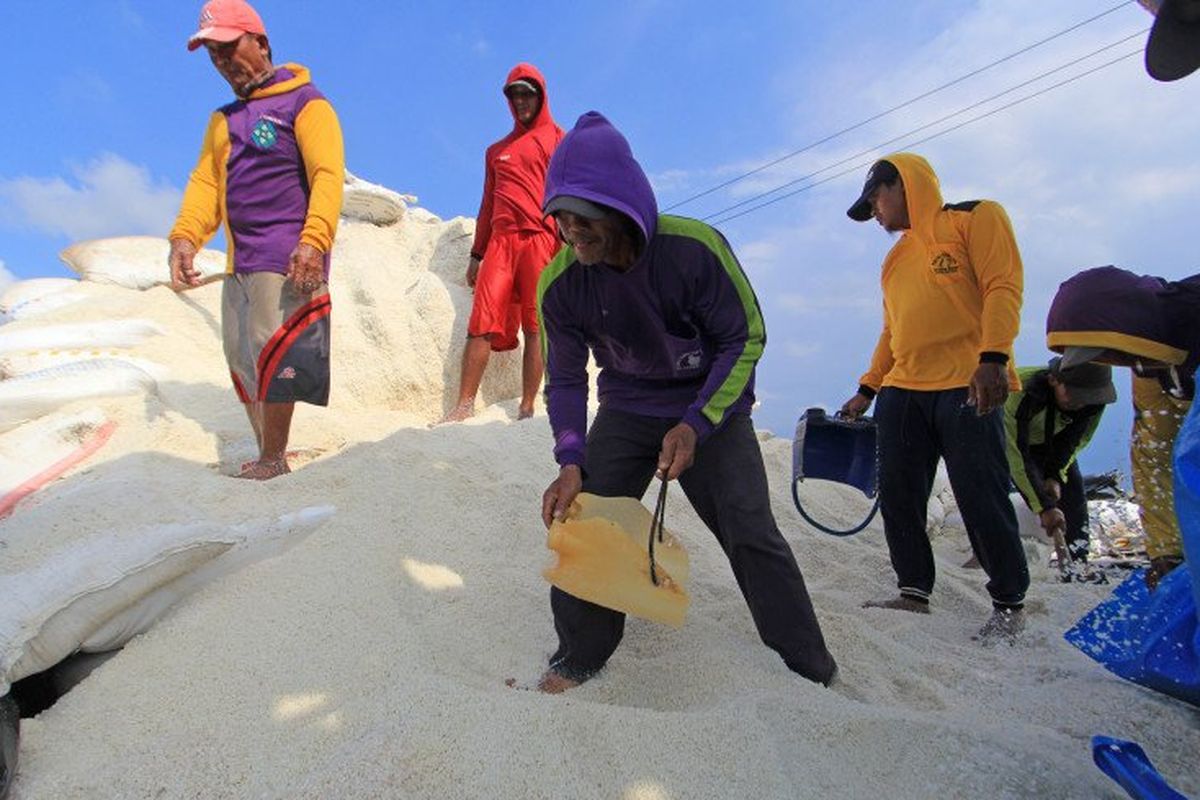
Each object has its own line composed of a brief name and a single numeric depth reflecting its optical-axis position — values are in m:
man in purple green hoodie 1.72
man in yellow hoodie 2.35
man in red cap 2.74
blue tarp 1.66
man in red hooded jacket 4.10
